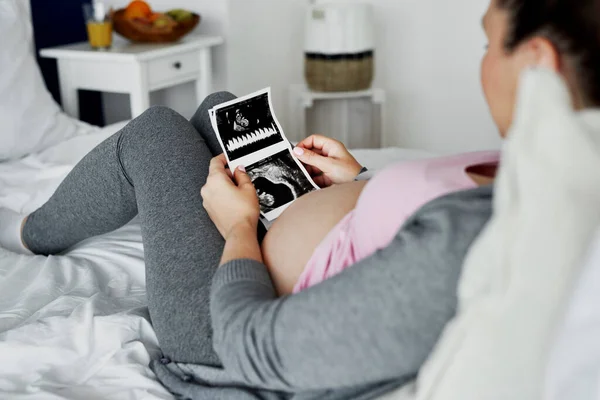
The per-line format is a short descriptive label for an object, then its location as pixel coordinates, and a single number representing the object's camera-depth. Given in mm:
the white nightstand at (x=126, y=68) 2326
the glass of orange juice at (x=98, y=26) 2371
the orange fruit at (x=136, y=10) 2455
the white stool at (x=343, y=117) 3012
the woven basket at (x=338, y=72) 2820
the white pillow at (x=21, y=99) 1851
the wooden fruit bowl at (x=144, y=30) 2438
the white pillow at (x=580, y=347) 631
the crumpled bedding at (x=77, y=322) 882
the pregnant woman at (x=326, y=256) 647
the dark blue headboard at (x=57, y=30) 2537
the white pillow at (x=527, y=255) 540
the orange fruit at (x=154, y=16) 2475
